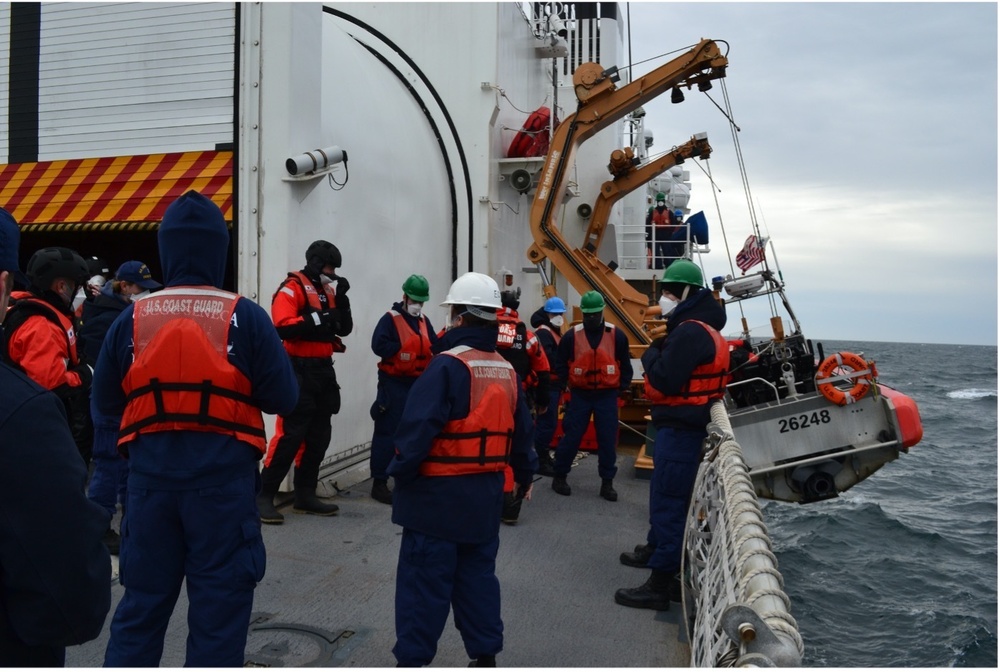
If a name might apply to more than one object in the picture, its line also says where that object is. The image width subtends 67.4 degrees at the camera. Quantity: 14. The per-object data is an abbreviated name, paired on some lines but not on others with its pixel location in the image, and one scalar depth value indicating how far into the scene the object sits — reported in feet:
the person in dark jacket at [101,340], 14.55
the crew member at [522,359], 18.83
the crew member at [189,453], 8.39
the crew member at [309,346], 16.70
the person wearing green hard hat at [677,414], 14.16
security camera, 18.10
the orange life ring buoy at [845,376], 24.21
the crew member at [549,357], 24.16
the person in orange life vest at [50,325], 12.77
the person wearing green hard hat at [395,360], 18.88
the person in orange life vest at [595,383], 21.72
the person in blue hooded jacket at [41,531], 4.98
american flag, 31.14
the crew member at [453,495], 10.09
